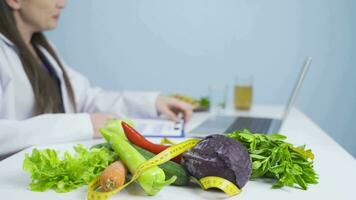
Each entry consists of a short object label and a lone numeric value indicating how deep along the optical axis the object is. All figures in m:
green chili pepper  0.68
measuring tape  0.66
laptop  1.33
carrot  0.68
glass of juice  2.05
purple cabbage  0.70
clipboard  1.23
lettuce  0.73
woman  1.16
